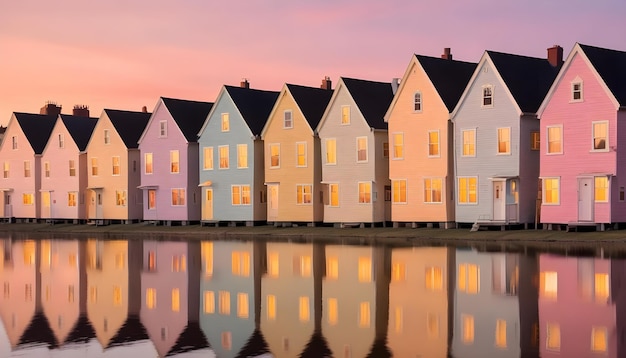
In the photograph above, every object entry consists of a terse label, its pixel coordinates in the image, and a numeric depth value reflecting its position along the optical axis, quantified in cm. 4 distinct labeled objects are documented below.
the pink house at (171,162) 8638
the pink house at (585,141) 5806
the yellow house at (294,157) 7656
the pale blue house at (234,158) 8069
